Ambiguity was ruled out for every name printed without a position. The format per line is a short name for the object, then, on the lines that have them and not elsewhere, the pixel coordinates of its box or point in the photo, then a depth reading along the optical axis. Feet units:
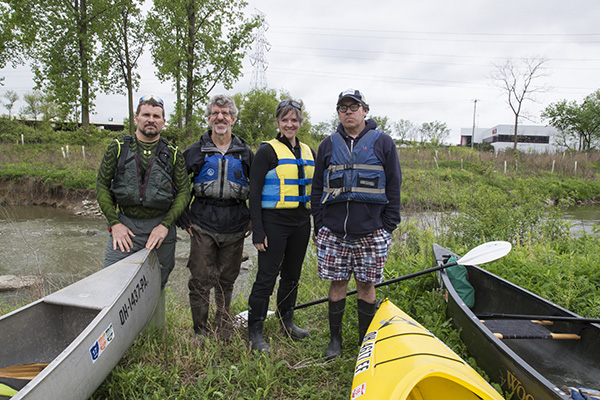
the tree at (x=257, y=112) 103.35
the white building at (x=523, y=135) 150.82
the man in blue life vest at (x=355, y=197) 7.66
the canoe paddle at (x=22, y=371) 5.91
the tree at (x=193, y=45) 52.95
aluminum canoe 6.00
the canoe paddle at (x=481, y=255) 9.39
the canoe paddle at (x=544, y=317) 7.58
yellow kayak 5.28
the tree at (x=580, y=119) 100.94
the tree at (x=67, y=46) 52.65
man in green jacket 8.11
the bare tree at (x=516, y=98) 93.16
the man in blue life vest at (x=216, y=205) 8.46
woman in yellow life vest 8.16
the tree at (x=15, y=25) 50.21
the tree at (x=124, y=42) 57.01
